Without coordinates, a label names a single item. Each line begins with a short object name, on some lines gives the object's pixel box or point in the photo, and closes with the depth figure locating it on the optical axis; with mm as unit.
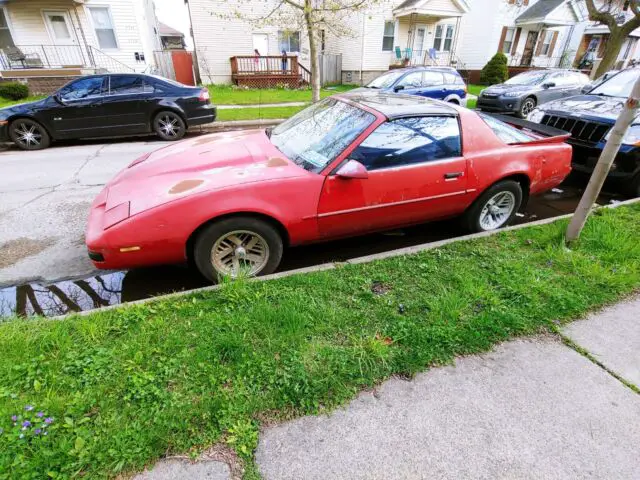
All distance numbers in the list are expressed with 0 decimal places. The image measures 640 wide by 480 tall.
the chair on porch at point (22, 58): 13922
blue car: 10203
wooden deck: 18344
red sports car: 2811
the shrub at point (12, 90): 12242
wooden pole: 3035
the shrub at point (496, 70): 20969
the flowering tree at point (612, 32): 13953
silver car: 11445
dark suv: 4976
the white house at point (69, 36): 14031
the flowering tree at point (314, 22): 10070
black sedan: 7625
